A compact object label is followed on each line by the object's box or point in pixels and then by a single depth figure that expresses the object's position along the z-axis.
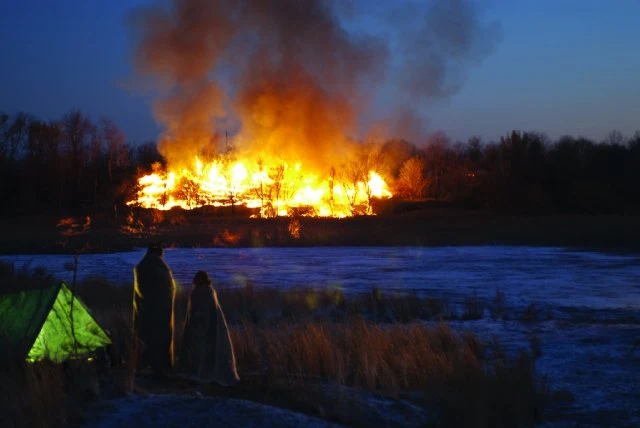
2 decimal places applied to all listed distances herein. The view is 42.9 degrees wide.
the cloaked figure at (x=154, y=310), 9.01
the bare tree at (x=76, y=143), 71.38
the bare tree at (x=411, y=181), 69.88
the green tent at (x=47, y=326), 9.17
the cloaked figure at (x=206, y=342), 8.89
